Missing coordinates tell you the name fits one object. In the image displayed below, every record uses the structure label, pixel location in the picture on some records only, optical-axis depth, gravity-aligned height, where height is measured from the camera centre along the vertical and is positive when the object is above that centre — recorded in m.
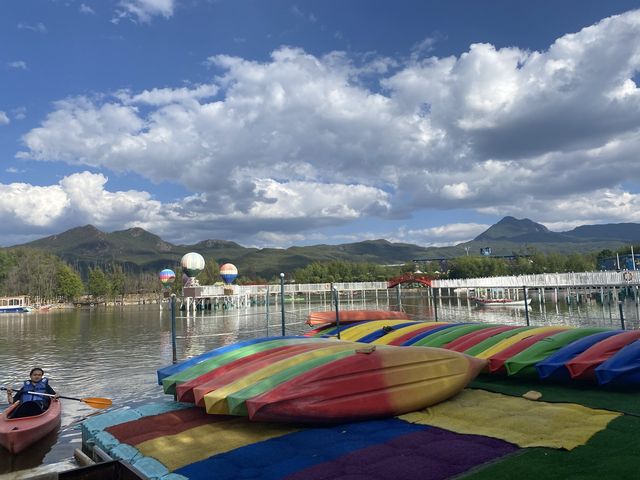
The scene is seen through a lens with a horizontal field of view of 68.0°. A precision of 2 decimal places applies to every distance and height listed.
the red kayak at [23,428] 8.49 -2.48
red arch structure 63.76 -0.84
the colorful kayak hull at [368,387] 6.65 -1.66
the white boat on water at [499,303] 50.97 -3.79
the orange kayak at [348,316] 17.10 -1.46
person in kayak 9.45 -2.14
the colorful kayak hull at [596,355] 7.98 -1.58
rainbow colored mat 5.03 -2.11
